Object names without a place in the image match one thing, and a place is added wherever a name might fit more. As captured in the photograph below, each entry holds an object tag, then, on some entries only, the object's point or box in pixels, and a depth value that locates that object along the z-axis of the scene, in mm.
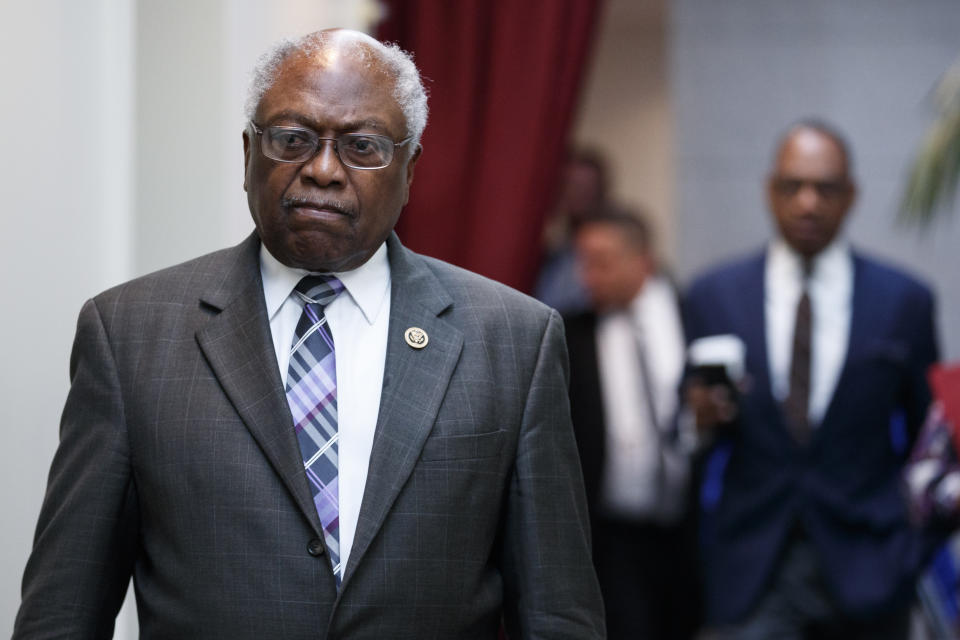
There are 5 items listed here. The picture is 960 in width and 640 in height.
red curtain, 9219
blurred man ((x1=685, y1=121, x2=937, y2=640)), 8391
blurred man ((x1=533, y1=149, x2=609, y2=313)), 11641
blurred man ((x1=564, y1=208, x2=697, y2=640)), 9953
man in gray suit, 4367
